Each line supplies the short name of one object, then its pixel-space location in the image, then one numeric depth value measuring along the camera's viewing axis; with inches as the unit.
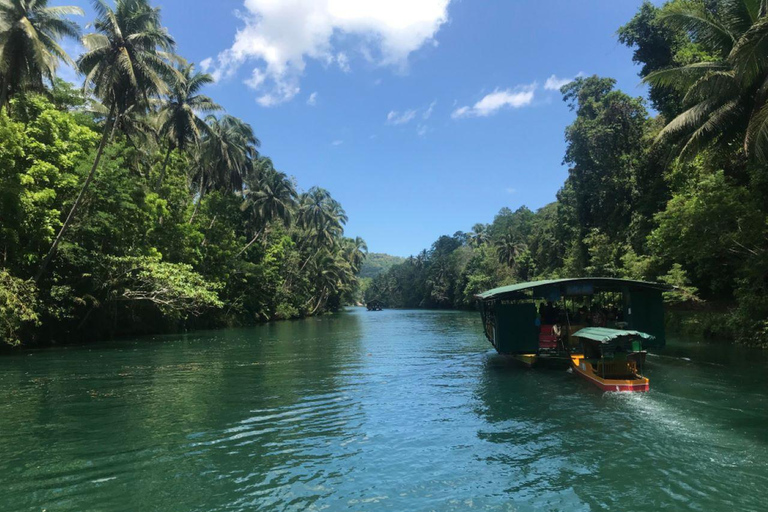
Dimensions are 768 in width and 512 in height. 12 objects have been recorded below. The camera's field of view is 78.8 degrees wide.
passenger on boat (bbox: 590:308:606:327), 711.7
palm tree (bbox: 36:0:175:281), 952.9
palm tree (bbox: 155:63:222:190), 1295.5
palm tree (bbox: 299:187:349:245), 2645.2
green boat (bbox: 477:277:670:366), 657.0
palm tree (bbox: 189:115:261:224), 1553.2
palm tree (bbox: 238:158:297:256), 2032.5
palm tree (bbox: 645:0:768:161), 670.5
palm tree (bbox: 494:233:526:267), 3029.0
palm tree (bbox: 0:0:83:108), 804.6
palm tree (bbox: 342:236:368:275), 3966.5
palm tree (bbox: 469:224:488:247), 4159.5
